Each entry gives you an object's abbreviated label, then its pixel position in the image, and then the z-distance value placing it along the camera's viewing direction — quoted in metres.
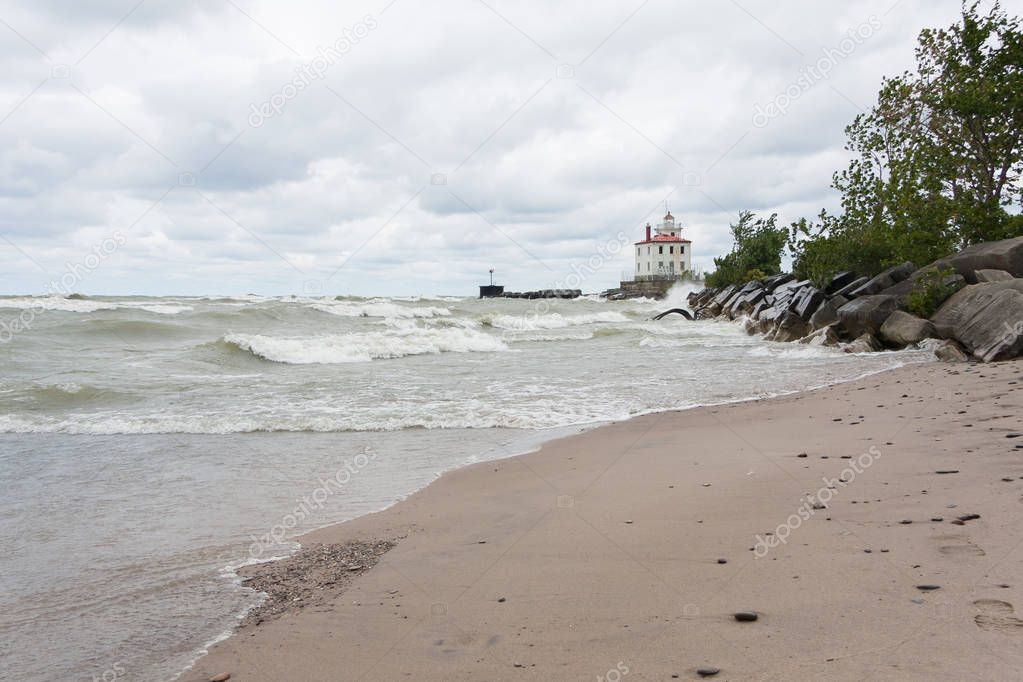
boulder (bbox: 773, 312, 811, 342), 20.03
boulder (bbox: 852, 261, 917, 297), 18.94
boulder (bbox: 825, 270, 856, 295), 23.55
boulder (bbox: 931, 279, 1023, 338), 13.18
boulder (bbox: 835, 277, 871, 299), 20.03
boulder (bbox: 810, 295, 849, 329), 18.64
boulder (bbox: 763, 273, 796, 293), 32.78
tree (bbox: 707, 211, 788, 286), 51.38
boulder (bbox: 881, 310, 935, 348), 14.75
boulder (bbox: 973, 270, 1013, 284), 15.32
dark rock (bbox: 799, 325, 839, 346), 17.36
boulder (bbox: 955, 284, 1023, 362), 11.61
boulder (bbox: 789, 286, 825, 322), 20.17
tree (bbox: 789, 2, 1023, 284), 20.00
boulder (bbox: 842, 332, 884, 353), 15.93
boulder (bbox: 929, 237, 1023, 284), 16.14
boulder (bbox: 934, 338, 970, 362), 12.71
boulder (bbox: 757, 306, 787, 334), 22.28
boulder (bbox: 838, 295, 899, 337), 16.52
